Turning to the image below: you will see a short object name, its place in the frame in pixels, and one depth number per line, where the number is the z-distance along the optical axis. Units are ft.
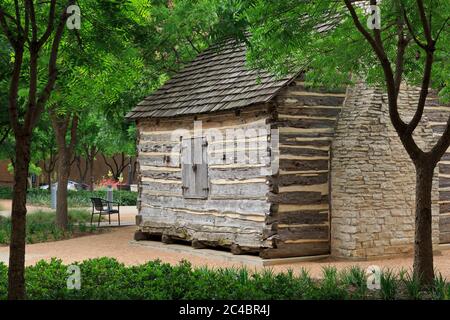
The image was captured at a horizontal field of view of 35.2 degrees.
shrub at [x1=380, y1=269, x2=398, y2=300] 29.66
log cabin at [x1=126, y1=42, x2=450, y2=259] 48.70
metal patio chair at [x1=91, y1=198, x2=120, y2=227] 72.90
